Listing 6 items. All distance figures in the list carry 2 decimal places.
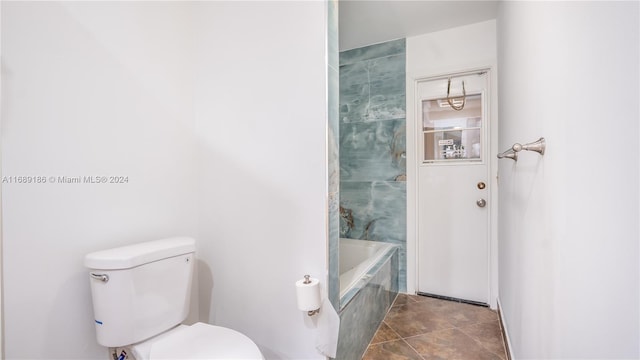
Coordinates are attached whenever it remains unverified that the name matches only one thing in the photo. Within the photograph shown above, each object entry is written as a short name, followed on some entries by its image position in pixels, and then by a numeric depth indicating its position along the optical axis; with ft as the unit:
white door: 7.90
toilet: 3.70
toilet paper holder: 4.28
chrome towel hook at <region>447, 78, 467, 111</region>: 8.13
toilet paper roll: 4.13
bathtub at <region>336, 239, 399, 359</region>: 4.99
